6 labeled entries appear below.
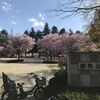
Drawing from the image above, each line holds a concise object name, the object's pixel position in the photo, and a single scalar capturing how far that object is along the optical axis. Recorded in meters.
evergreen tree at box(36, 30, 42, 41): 32.52
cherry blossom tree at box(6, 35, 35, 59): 23.10
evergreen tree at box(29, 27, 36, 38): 32.92
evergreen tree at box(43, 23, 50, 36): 34.20
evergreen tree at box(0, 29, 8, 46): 30.64
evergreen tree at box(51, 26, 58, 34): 36.03
